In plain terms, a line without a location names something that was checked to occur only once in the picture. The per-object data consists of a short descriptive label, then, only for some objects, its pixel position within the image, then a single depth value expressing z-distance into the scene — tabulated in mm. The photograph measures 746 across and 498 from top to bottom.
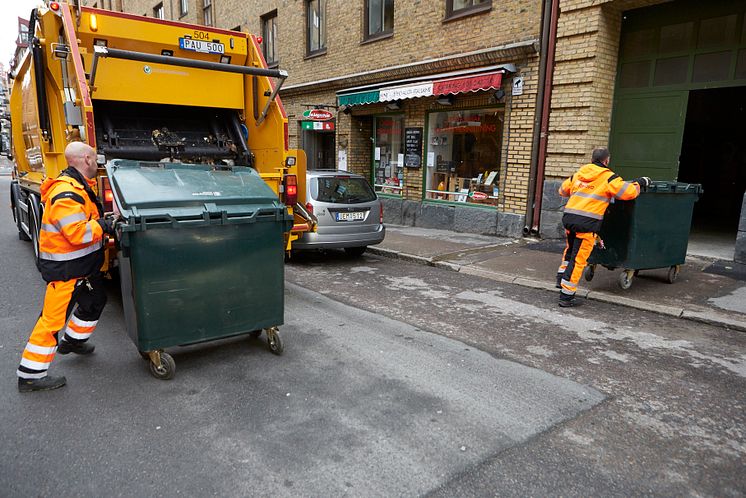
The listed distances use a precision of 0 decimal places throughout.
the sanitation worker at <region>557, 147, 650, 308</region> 5633
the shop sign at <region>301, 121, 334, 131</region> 13398
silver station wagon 7770
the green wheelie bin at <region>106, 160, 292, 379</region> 3574
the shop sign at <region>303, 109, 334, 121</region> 12469
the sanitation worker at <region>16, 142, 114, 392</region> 3436
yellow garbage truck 5574
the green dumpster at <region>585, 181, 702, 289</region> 6051
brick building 8266
